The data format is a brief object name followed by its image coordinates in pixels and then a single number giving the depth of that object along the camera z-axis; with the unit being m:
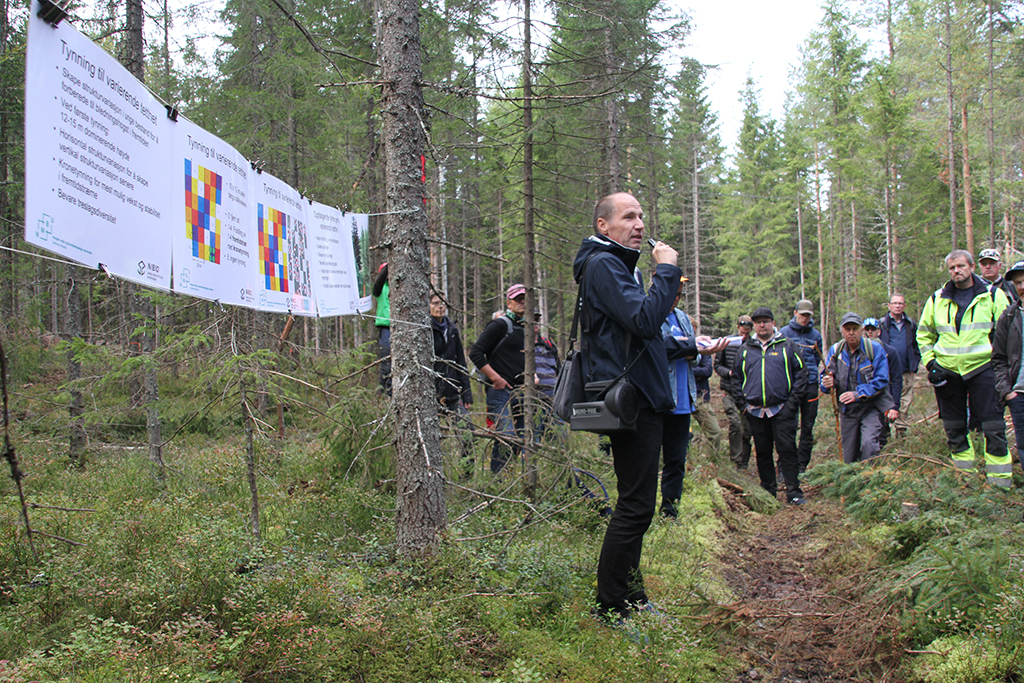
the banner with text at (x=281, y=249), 4.34
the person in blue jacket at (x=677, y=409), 6.16
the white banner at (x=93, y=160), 2.41
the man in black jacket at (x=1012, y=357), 5.83
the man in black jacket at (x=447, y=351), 7.21
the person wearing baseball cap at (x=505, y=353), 6.96
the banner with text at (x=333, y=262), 5.02
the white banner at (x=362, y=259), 5.70
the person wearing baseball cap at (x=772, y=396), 8.32
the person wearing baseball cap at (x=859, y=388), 8.16
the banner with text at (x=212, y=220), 3.48
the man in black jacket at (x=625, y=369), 3.75
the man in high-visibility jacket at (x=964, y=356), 6.46
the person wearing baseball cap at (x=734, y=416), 10.73
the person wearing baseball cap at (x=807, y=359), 9.06
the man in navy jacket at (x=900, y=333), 9.98
